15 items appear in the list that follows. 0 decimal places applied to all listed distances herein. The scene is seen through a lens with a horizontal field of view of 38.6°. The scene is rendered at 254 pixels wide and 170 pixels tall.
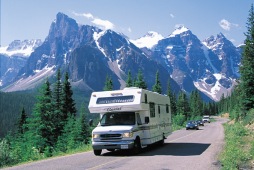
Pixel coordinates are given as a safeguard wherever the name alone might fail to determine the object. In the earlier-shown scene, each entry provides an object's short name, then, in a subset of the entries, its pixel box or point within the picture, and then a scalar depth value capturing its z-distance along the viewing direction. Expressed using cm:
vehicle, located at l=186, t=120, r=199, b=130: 5616
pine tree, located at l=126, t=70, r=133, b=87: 7804
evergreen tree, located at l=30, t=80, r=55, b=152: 4322
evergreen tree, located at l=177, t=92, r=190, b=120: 11512
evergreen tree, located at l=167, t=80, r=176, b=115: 10069
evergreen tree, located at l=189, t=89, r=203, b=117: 14344
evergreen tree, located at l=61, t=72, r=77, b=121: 6150
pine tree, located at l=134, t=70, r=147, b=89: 7572
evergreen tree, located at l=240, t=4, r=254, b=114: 4297
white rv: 1869
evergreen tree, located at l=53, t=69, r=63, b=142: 5979
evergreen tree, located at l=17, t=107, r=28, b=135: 6546
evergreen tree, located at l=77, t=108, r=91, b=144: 4656
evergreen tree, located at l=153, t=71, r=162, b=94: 8381
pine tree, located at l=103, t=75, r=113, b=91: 7726
